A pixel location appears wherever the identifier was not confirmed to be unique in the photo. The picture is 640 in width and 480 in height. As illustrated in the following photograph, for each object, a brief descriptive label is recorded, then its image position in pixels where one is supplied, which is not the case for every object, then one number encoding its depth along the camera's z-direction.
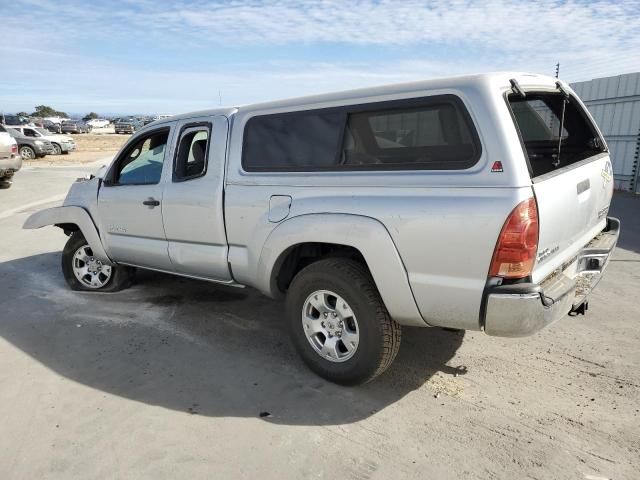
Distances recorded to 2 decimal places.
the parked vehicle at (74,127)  47.79
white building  10.83
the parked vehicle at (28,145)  21.32
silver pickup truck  2.67
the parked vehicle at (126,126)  50.14
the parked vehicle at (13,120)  26.06
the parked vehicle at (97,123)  54.16
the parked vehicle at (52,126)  42.54
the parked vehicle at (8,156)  12.38
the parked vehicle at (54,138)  22.71
